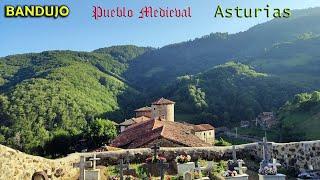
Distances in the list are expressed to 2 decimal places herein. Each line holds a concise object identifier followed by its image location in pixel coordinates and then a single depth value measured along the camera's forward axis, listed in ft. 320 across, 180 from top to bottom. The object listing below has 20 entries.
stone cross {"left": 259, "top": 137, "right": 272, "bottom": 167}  64.80
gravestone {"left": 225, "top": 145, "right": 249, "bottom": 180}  53.26
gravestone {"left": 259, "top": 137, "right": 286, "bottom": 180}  51.75
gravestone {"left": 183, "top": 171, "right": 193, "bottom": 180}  58.53
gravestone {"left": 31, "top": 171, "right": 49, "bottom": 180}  49.80
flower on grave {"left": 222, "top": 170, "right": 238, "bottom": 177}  53.87
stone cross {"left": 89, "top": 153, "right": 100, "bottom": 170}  65.40
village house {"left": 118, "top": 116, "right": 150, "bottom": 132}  230.79
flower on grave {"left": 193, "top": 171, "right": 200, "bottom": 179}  62.35
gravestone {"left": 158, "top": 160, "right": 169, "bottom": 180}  58.80
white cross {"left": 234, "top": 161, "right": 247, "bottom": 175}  58.79
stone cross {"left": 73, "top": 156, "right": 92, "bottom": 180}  60.70
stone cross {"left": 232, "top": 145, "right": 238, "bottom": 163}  67.64
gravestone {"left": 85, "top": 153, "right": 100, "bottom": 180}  61.21
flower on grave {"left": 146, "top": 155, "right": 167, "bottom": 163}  70.13
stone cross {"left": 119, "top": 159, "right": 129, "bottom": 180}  59.23
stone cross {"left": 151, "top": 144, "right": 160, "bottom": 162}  70.85
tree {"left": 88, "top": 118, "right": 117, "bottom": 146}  177.43
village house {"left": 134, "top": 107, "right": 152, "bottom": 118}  267.80
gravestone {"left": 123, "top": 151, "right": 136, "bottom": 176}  63.77
